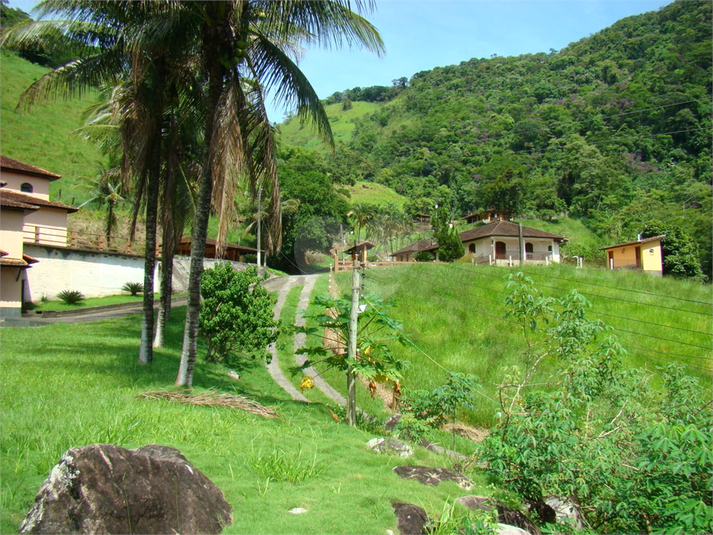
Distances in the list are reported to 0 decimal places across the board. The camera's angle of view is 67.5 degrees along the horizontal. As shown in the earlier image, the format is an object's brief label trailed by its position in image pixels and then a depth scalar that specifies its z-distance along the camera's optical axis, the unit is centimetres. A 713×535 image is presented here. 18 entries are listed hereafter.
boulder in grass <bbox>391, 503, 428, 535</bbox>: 497
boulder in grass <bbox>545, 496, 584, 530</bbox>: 651
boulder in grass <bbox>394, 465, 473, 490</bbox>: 650
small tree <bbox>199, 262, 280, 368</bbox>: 1401
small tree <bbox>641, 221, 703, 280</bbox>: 3916
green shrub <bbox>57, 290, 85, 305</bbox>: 2659
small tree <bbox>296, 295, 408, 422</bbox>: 959
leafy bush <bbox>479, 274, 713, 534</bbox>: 529
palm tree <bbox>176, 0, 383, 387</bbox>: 918
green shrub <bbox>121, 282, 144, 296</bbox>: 3061
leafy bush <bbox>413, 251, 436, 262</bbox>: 4281
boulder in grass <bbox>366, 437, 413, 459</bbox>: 755
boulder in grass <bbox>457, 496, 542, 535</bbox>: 616
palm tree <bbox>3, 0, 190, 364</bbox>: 915
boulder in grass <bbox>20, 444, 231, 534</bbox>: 364
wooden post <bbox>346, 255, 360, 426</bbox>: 968
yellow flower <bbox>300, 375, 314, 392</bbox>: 1031
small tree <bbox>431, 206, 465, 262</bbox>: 3753
